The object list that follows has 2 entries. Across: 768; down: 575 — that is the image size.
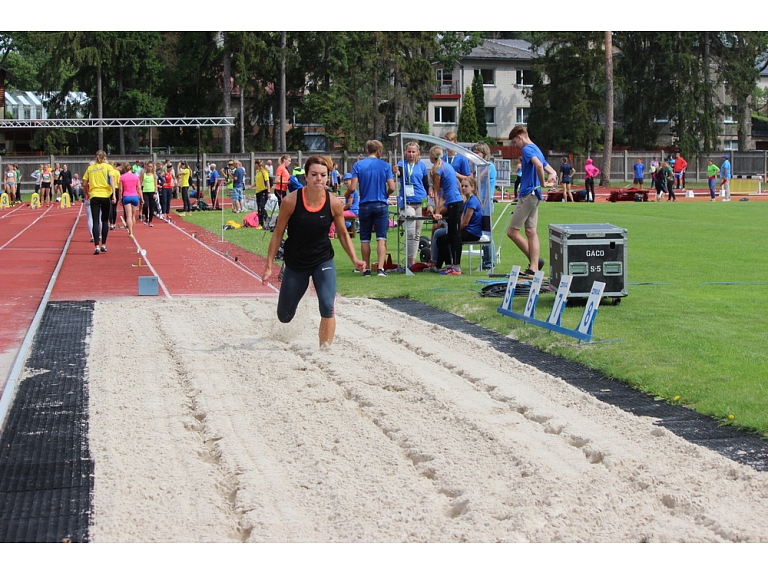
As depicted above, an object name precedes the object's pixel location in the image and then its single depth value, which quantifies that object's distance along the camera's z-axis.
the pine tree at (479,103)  75.62
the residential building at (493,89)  79.31
